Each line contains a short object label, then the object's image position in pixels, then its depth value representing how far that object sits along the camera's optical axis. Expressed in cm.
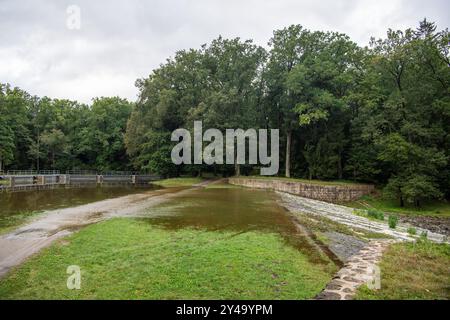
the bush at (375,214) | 1394
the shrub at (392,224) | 1122
